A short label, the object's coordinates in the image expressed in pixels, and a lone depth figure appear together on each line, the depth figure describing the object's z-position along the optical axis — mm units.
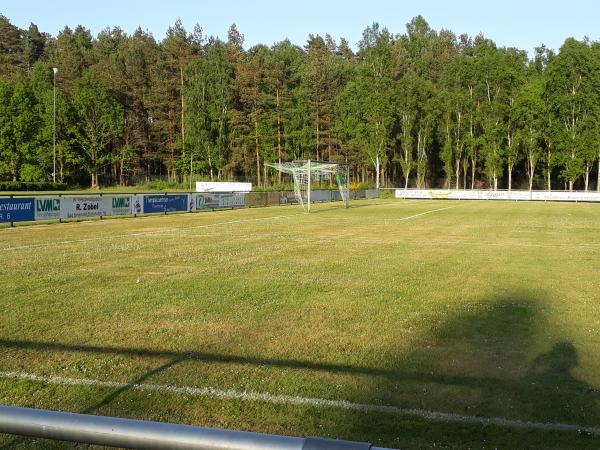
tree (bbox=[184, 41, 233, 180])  90125
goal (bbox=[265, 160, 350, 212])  43125
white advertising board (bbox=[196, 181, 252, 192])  72062
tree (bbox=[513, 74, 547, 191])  79625
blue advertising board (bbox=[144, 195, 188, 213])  35250
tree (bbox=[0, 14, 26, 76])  100812
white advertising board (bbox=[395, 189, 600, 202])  66125
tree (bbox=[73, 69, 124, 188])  85812
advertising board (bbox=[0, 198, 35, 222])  25531
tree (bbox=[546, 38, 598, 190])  78812
